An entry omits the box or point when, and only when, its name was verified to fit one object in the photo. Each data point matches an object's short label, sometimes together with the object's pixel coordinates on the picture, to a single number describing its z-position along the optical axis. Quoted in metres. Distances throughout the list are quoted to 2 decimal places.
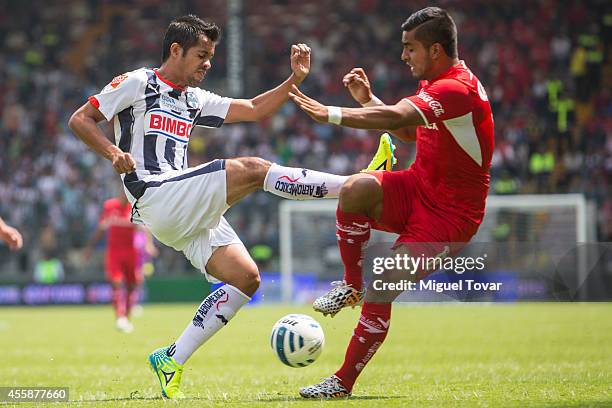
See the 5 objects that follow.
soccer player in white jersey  13.18
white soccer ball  13.56
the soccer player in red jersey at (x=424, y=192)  12.72
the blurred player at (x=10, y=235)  13.50
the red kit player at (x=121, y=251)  32.78
